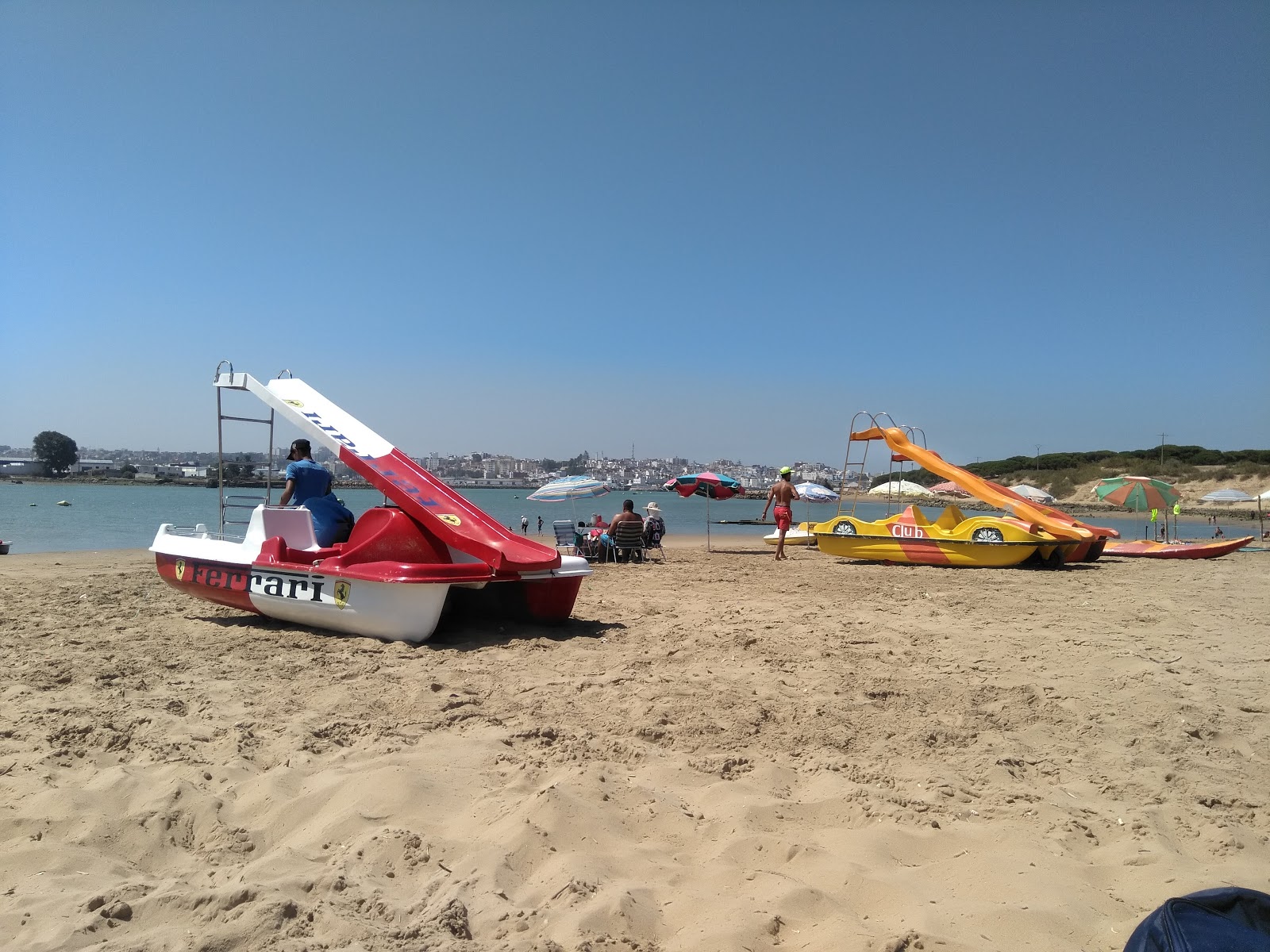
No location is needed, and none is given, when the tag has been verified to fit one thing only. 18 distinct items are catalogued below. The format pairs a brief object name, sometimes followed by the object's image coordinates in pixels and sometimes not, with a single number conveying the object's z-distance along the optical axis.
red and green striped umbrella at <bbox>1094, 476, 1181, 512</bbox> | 18.89
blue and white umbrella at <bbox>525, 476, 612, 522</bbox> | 17.72
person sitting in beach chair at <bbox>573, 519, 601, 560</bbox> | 14.95
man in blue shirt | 7.37
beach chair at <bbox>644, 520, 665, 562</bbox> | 15.62
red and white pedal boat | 6.34
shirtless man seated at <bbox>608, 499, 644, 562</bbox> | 14.69
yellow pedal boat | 13.19
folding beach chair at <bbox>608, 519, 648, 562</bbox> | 14.66
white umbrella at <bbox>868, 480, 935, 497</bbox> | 20.92
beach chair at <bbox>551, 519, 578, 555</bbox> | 16.41
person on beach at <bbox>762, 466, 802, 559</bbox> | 15.57
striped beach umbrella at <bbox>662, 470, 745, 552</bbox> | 19.36
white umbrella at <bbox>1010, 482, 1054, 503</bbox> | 27.26
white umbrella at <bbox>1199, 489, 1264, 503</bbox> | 29.28
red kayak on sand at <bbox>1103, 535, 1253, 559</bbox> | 16.56
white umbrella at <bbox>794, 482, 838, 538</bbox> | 22.38
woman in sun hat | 15.70
